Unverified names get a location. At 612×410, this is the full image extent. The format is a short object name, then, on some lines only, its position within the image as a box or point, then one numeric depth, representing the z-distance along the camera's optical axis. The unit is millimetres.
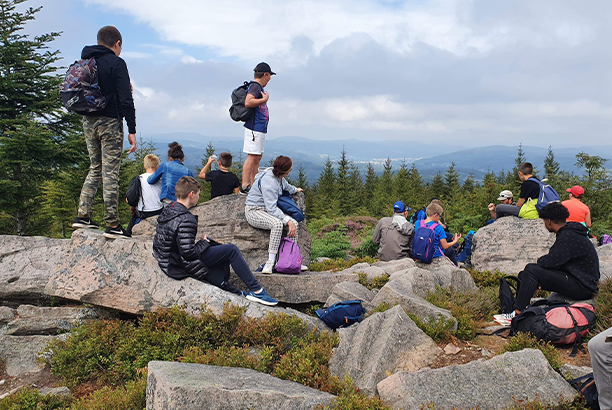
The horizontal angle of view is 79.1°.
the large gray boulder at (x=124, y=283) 6512
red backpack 5617
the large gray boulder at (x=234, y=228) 8906
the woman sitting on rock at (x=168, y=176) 8961
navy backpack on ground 6648
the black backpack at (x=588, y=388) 4176
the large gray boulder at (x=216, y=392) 3787
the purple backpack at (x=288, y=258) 7984
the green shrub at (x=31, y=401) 5117
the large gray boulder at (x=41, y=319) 7012
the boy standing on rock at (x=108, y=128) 6453
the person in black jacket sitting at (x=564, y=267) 6344
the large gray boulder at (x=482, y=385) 4180
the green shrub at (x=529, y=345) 5074
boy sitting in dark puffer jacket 6203
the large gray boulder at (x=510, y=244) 11070
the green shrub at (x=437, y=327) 5941
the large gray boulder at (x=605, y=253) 10762
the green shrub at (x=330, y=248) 15336
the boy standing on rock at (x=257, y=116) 8797
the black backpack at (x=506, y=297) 6918
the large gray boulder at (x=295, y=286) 7863
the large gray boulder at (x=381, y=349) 5004
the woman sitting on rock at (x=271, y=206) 7961
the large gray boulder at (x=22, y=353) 6367
